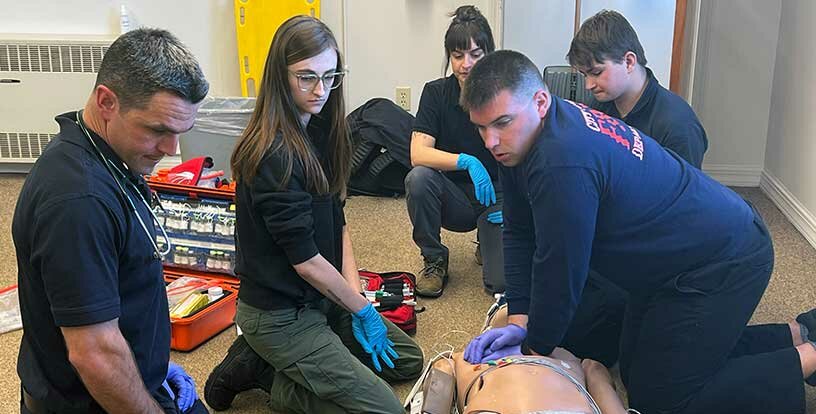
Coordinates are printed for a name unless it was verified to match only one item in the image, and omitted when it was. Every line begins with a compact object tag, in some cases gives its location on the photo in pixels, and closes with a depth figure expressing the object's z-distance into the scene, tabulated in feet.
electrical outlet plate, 14.33
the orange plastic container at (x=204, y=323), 8.31
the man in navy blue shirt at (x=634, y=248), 5.70
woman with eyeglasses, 6.60
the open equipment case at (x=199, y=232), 9.69
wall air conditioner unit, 13.88
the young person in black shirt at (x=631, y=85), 8.02
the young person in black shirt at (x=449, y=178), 9.61
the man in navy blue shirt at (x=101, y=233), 4.15
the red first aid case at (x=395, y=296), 8.71
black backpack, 13.14
